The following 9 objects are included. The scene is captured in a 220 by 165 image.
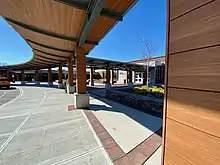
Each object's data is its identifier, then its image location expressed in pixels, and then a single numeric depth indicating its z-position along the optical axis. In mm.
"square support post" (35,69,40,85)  26547
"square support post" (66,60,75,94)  12985
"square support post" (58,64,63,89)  20350
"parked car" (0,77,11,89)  19922
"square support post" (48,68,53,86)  23442
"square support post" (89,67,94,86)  25309
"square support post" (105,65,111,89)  19388
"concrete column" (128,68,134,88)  23806
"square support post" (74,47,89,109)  7605
